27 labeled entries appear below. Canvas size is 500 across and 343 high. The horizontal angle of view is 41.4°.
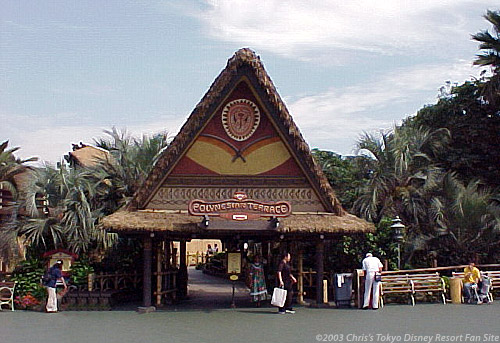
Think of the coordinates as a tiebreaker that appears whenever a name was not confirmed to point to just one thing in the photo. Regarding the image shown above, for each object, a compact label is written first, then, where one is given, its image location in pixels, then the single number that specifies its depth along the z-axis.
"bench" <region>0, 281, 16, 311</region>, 18.95
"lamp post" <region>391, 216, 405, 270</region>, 21.36
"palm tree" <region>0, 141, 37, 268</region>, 21.94
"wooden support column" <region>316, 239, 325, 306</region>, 19.31
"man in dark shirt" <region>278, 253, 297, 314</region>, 17.61
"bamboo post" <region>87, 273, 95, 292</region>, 19.44
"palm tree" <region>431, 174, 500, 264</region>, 23.23
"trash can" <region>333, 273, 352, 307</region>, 19.33
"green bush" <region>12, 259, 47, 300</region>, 19.53
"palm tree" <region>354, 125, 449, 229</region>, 24.84
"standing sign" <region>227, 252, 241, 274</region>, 18.75
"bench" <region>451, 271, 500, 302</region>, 20.55
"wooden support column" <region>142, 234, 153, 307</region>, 18.41
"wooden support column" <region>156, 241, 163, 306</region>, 19.27
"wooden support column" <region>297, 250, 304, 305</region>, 20.11
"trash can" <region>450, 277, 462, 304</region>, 20.17
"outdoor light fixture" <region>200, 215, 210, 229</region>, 17.58
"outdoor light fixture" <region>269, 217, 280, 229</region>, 17.69
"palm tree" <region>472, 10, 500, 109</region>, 27.56
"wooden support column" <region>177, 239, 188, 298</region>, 21.94
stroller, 19.80
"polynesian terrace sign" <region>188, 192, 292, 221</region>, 17.78
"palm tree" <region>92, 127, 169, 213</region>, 23.61
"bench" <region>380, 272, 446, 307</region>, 19.70
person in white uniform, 18.58
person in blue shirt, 18.17
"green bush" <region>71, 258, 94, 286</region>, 19.70
